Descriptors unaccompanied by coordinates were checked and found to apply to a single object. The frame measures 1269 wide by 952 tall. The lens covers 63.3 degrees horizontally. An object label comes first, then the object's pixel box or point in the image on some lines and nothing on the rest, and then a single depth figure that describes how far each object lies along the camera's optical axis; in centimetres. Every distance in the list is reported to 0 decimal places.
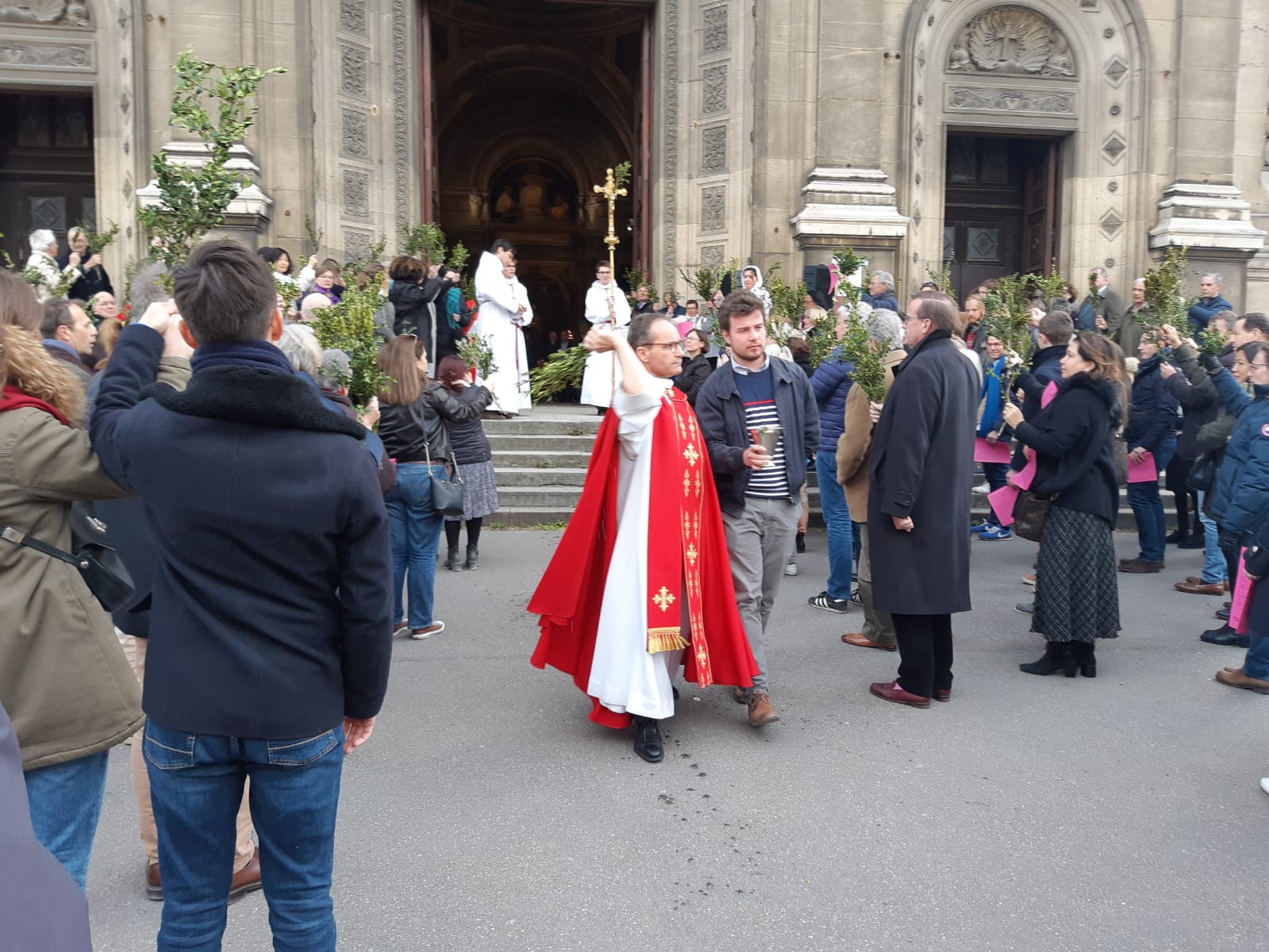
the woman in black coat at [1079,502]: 574
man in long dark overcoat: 514
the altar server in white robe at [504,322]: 1270
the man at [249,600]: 223
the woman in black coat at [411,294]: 1118
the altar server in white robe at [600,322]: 1317
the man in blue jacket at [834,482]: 726
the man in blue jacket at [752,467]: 505
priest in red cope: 464
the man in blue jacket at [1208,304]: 1128
